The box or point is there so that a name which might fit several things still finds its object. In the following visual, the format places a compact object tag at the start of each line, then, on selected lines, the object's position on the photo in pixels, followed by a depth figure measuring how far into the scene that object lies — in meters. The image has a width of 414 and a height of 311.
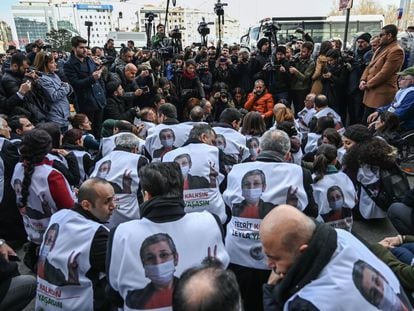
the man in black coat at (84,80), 5.48
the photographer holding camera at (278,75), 7.00
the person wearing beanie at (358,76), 6.66
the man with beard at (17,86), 4.74
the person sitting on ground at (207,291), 1.09
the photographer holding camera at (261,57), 7.61
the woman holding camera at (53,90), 5.01
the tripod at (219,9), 9.34
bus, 17.31
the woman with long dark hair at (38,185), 2.88
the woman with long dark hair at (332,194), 3.06
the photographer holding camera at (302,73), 6.98
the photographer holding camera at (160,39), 9.33
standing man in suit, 5.55
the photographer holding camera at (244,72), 7.76
